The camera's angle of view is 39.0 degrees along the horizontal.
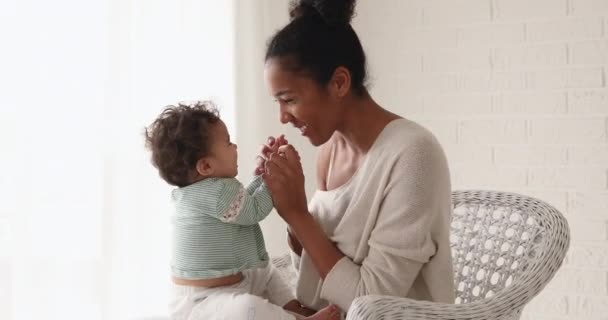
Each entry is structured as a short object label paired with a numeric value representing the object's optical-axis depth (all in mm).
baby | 1746
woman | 1684
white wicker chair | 1528
